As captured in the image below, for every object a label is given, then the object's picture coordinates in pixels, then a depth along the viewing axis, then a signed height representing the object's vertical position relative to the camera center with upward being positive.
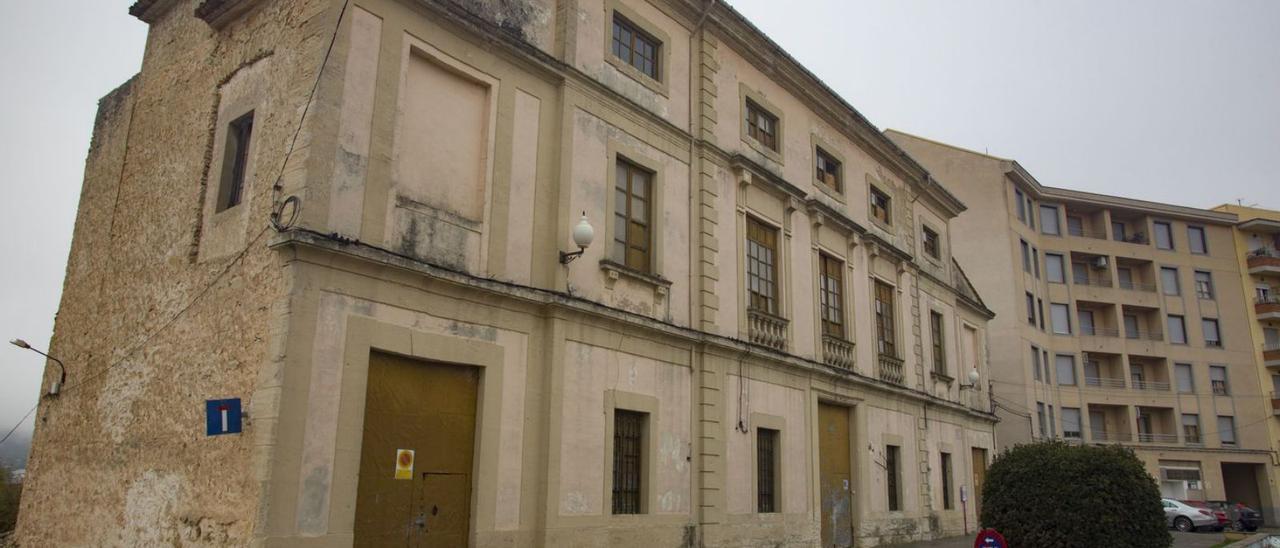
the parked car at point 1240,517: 32.91 -0.18
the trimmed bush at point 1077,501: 12.20 +0.10
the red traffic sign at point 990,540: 9.22 -0.31
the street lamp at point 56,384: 13.04 +1.52
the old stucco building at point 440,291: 9.72 +2.60
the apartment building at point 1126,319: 39.06 +8.75
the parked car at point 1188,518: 31.25 -0.22
